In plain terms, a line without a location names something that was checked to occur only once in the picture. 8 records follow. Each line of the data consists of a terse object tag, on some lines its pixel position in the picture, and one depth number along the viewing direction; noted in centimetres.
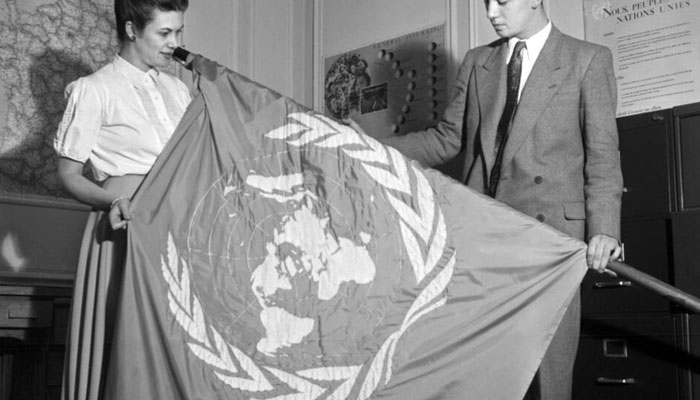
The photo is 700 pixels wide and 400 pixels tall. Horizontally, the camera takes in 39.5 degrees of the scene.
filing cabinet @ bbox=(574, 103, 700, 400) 327
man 288
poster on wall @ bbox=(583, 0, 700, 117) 390
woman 279
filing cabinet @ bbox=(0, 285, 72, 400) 379
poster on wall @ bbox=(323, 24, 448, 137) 480
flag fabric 272
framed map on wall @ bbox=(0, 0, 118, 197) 438
